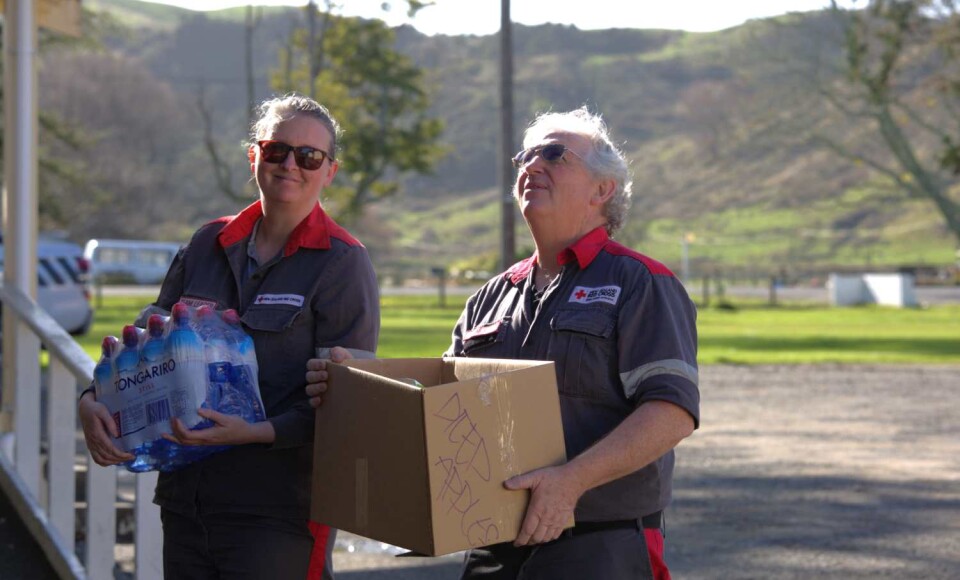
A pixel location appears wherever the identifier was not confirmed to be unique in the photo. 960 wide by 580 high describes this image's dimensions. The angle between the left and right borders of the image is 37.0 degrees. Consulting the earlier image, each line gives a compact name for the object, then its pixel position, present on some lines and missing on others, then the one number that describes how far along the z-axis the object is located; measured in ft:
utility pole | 61.31
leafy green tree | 130.93
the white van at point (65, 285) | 73.82
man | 10.05
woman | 11.31
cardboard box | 9.45
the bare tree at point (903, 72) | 98.32
